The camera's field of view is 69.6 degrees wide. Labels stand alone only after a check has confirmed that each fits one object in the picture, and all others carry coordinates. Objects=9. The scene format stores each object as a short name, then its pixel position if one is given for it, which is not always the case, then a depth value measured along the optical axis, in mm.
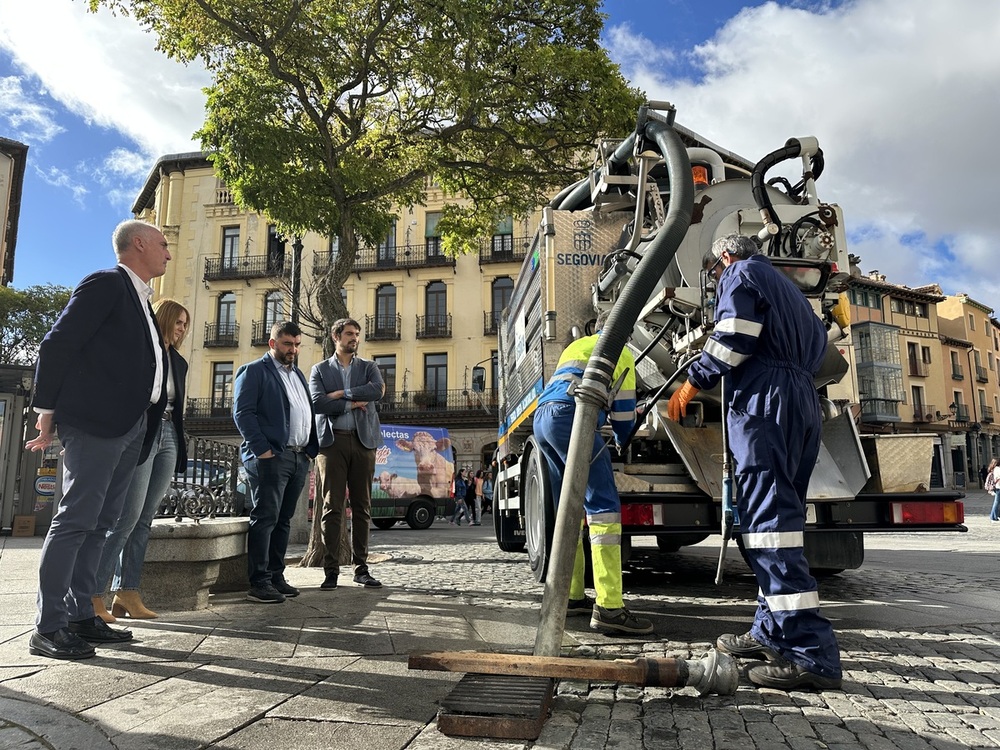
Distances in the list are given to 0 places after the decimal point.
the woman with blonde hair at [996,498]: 18047
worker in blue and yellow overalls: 3750
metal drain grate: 2299
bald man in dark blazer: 3221
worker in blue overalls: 2896
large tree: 8883
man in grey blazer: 5480
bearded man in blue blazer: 4914
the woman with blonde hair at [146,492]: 3947
